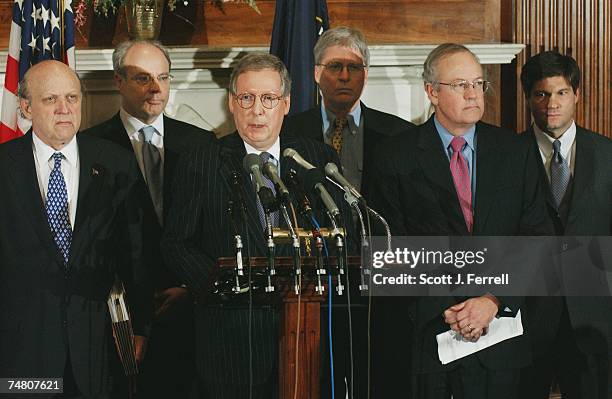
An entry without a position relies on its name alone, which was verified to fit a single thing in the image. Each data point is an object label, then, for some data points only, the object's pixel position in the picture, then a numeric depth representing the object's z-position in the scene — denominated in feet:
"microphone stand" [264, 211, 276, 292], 20.91
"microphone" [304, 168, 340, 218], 21.49
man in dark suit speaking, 24.14
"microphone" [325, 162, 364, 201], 21.88
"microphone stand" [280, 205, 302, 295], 20.97
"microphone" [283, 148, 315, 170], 23.06
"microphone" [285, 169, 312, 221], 21.34
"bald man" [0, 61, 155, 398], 26.58
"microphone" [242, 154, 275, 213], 21.02
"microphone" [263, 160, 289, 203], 21.27
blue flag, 34.78
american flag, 34.09
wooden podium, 21.66
